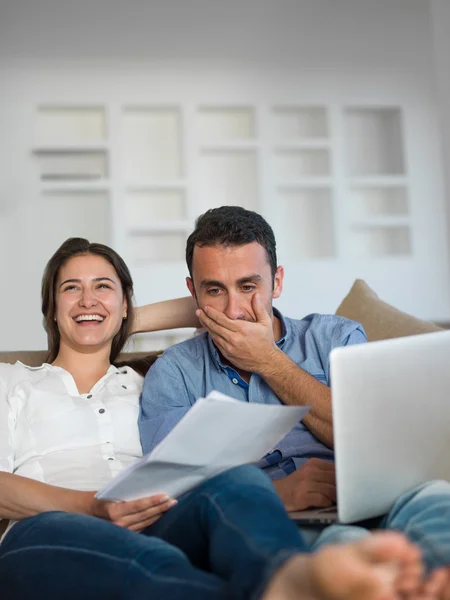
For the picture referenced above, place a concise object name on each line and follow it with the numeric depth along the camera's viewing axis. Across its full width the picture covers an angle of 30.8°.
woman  1.00
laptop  1.37
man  1.91
